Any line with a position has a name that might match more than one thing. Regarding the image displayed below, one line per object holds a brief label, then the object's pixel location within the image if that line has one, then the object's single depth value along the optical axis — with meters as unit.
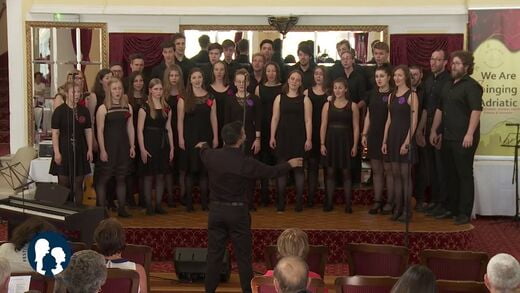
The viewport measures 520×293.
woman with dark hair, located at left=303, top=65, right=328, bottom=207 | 9.52
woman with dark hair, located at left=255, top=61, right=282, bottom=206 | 9.60
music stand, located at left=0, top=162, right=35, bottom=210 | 10.62
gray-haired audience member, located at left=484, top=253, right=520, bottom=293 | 4.45
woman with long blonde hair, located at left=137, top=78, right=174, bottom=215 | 9.16
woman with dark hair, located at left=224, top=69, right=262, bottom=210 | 9.32
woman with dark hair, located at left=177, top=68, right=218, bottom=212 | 9.30
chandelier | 11.21
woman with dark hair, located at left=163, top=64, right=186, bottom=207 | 9.21
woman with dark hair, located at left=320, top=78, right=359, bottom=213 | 9.34
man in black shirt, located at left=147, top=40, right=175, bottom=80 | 9.86
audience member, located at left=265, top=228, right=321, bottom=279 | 5.26
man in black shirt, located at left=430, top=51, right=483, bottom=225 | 8.94
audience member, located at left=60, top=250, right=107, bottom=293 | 4.08
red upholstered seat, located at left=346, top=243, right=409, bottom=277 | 6.11
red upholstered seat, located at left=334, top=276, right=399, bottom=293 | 5.04
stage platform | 8.57
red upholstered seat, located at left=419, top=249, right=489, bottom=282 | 5.98
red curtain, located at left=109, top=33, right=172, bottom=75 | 11.34
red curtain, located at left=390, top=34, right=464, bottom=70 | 10.99
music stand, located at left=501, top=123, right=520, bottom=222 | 10.11
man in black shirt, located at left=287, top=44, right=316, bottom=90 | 10.15
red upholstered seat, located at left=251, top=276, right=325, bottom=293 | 5.11
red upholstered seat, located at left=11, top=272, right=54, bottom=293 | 4.76
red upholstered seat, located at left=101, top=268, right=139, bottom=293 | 4.98
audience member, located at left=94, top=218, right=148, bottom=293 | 5.39
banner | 10.40
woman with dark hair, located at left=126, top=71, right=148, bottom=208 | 9.25
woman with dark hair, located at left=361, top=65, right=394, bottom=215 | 9.08
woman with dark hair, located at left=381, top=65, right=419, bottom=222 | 8.82
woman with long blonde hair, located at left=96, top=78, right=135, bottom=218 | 9.05
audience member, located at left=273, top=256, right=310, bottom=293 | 4.28
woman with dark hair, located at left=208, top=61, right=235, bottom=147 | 9.41
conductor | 6.80
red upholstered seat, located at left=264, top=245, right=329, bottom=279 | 6.15
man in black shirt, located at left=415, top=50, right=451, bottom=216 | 9.46
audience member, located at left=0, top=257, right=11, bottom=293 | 4.05
